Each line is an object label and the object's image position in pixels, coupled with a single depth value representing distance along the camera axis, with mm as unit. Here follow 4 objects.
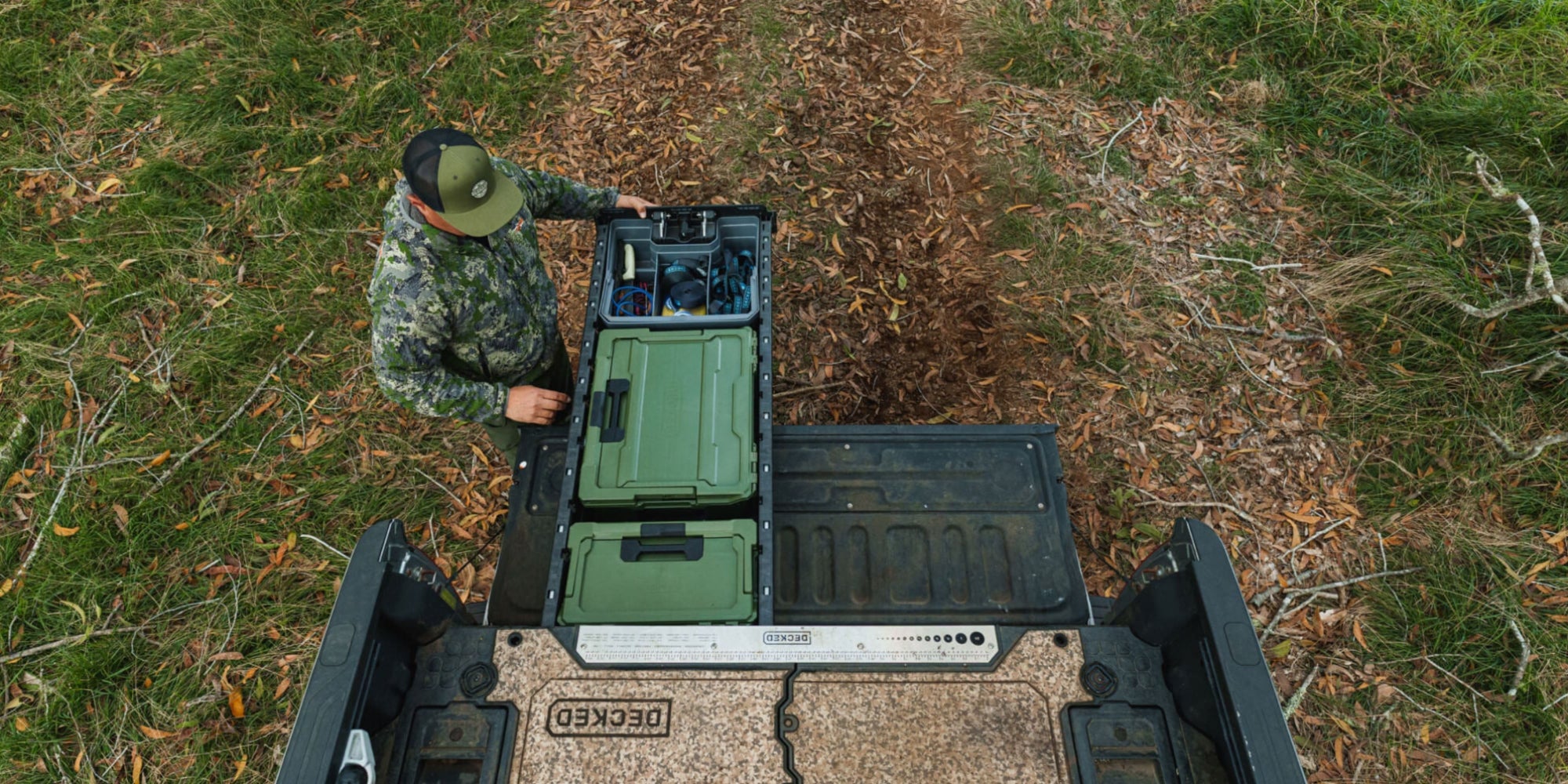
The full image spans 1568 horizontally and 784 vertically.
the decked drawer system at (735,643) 2500
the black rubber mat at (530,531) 3951
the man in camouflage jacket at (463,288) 3297
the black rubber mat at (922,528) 3932
